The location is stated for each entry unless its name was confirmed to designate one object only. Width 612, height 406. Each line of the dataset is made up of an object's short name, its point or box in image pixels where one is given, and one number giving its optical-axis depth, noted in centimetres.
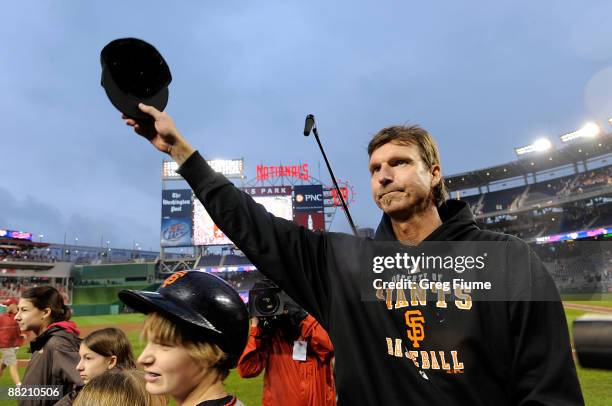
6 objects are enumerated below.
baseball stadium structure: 3491
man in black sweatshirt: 151
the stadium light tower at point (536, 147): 4403
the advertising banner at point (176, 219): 4644
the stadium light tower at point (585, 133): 4169
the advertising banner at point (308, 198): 4441
